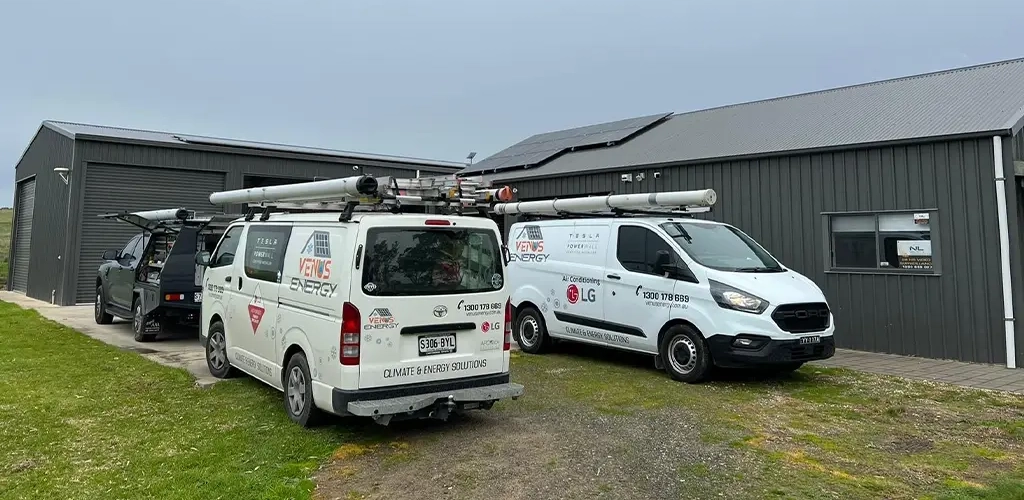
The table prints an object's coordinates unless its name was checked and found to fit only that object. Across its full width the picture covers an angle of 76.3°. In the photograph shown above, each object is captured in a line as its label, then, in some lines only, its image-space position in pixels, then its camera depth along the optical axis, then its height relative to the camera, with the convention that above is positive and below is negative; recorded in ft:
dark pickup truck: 33.53 +0.54
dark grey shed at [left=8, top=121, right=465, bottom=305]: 54.34 +9.03
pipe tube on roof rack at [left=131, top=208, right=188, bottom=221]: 33.81 +3.61
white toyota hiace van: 16.70 -0.92
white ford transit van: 24.11 -0.45
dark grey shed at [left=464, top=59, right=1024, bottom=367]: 29.86 +5.10
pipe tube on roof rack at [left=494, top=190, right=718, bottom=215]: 27.25 +3.75
